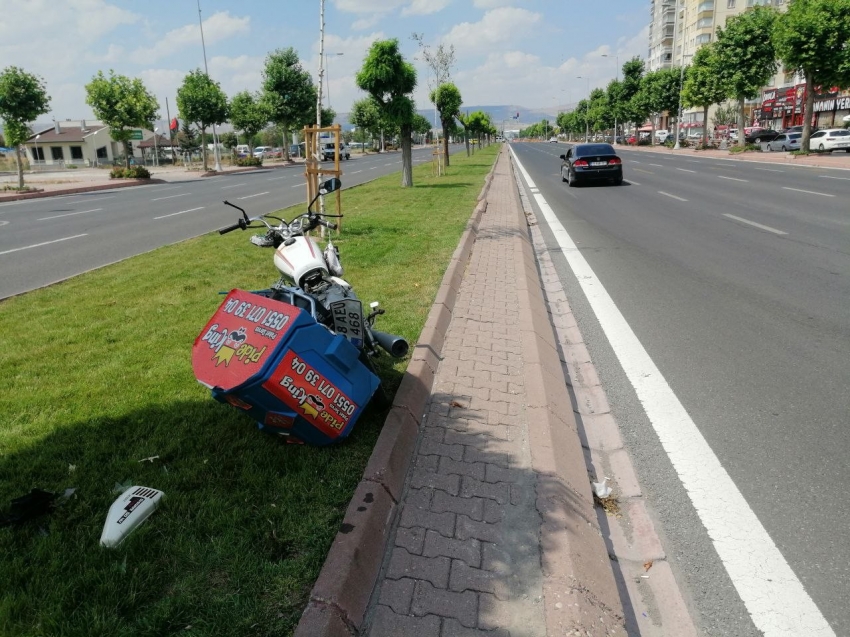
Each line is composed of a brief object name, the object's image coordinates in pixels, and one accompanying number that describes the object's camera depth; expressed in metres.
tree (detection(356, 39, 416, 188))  19.62
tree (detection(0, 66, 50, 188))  27.94
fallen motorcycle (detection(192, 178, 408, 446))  3.00
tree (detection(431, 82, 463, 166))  32.49
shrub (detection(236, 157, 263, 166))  50.75
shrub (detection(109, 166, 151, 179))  36.53
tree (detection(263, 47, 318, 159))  51.84
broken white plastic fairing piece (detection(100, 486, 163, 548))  2.77
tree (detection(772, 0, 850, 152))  30.84
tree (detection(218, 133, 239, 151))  85.84
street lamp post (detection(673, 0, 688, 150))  59.88
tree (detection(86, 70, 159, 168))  35.72
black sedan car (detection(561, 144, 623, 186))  20.67
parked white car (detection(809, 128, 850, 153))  36.28
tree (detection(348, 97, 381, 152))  81.62
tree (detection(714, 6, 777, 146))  40.59
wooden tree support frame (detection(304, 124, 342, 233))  10.43
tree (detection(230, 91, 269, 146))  50.66
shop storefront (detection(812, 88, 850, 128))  54.13
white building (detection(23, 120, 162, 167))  66.56
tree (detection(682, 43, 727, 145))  49.06
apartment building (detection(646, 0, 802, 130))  85.62
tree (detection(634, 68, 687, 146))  63.34
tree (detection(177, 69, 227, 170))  42.91
